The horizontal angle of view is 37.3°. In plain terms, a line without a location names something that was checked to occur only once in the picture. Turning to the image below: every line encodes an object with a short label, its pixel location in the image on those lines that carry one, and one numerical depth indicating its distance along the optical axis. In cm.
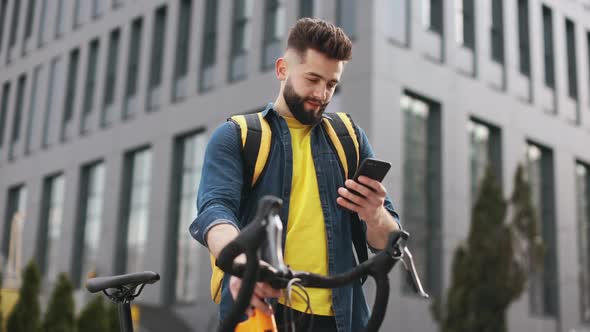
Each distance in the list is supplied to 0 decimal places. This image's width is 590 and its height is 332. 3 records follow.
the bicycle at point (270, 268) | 191
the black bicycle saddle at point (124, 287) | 287
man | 254
